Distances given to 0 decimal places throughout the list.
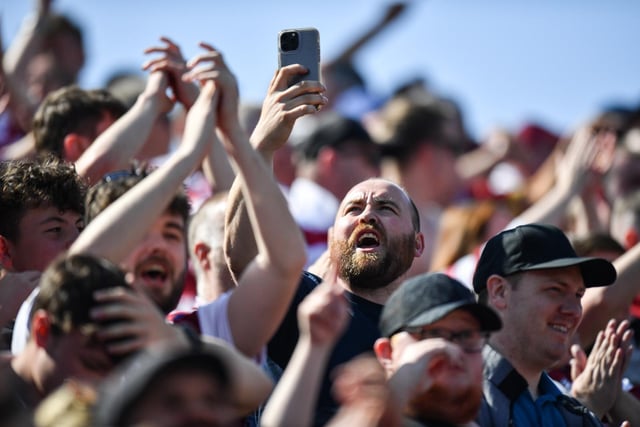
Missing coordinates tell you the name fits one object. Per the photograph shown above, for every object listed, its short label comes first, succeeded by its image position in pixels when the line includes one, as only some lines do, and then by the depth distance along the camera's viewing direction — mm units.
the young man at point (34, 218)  10312
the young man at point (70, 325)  7934
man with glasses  8500
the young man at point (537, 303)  11141
